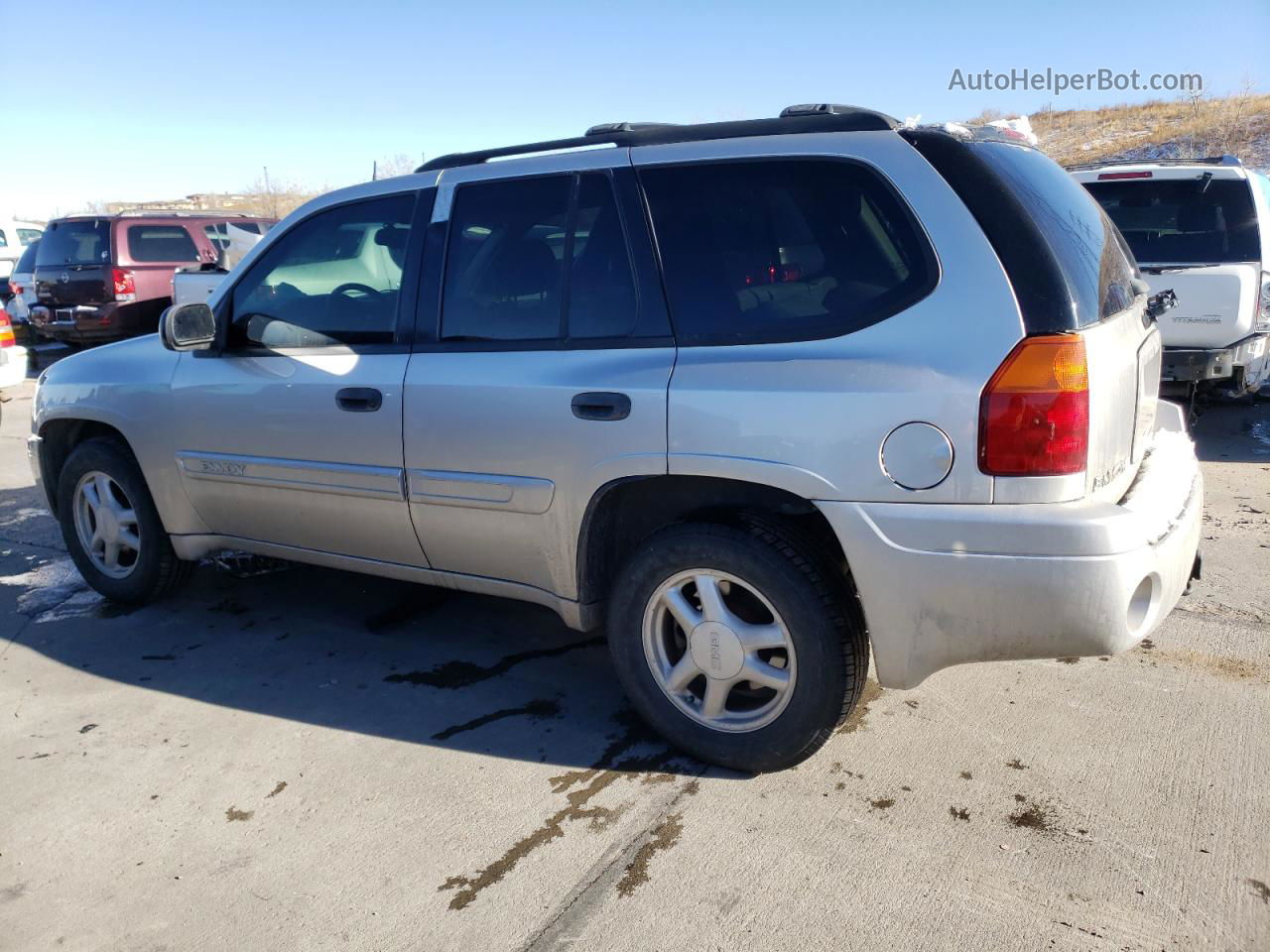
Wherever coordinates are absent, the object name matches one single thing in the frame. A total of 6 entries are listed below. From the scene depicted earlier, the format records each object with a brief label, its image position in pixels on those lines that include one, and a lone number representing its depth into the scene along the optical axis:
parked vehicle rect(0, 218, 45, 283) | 18.52
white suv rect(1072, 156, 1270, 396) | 6.60
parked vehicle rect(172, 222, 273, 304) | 10.90
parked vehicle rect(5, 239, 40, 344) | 14.45
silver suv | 2.59
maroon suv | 13.18
